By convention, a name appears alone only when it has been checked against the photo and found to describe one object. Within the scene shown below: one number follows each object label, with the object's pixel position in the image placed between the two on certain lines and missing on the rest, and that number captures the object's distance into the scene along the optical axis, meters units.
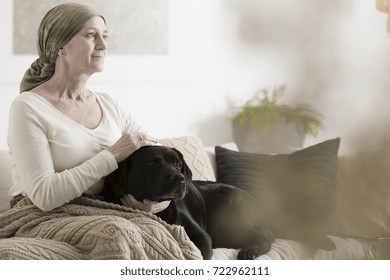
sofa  3.01
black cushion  3.19
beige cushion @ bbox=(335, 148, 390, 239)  2.73
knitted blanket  3.29
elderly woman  3.46
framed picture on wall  4.55
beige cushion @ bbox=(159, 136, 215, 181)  4.14
